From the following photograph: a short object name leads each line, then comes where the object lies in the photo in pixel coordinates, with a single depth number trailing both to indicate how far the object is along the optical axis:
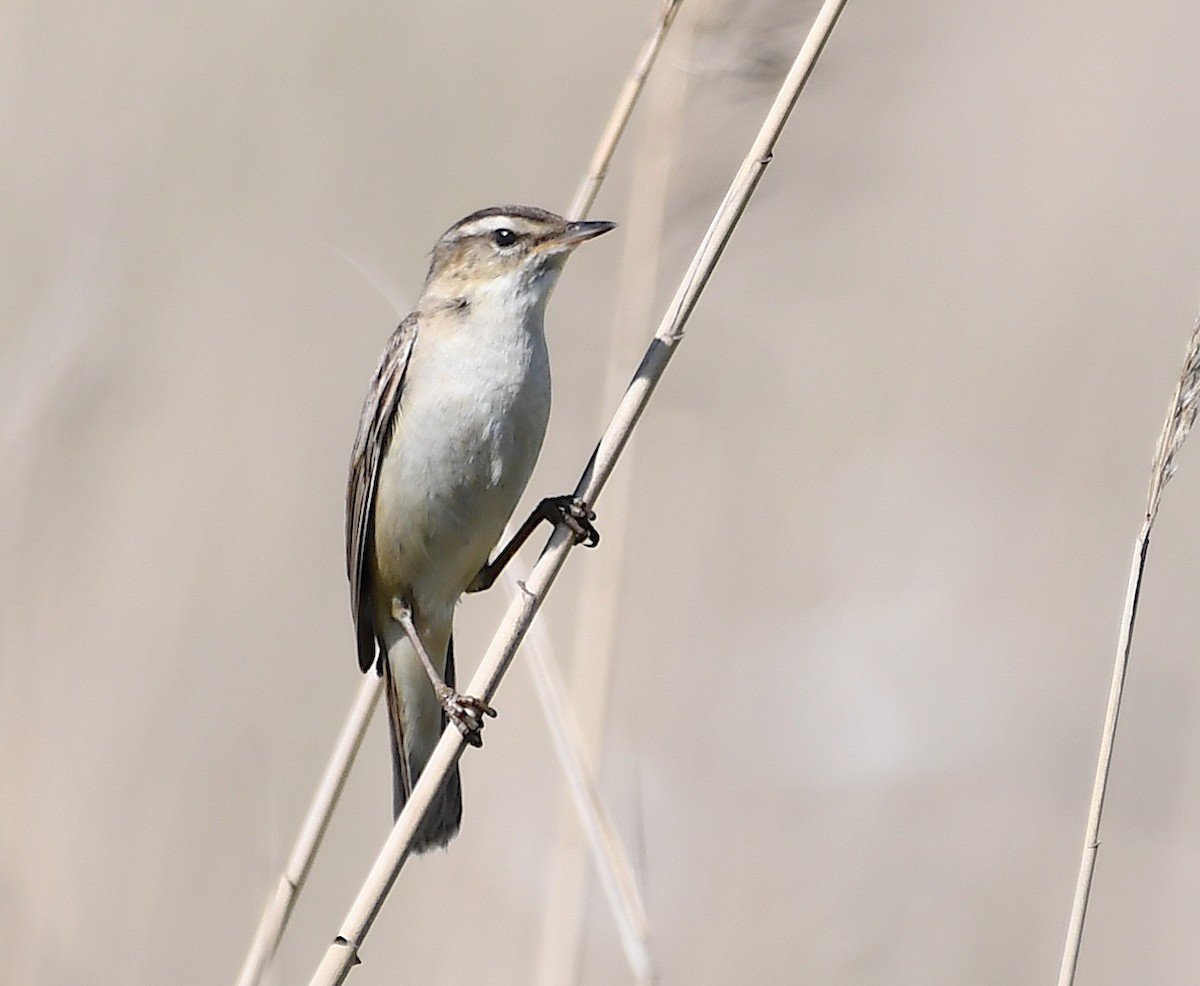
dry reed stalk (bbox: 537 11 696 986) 5.44
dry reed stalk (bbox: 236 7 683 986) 4.96
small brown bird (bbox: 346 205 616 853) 5.84
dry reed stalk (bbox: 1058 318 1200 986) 4.18
